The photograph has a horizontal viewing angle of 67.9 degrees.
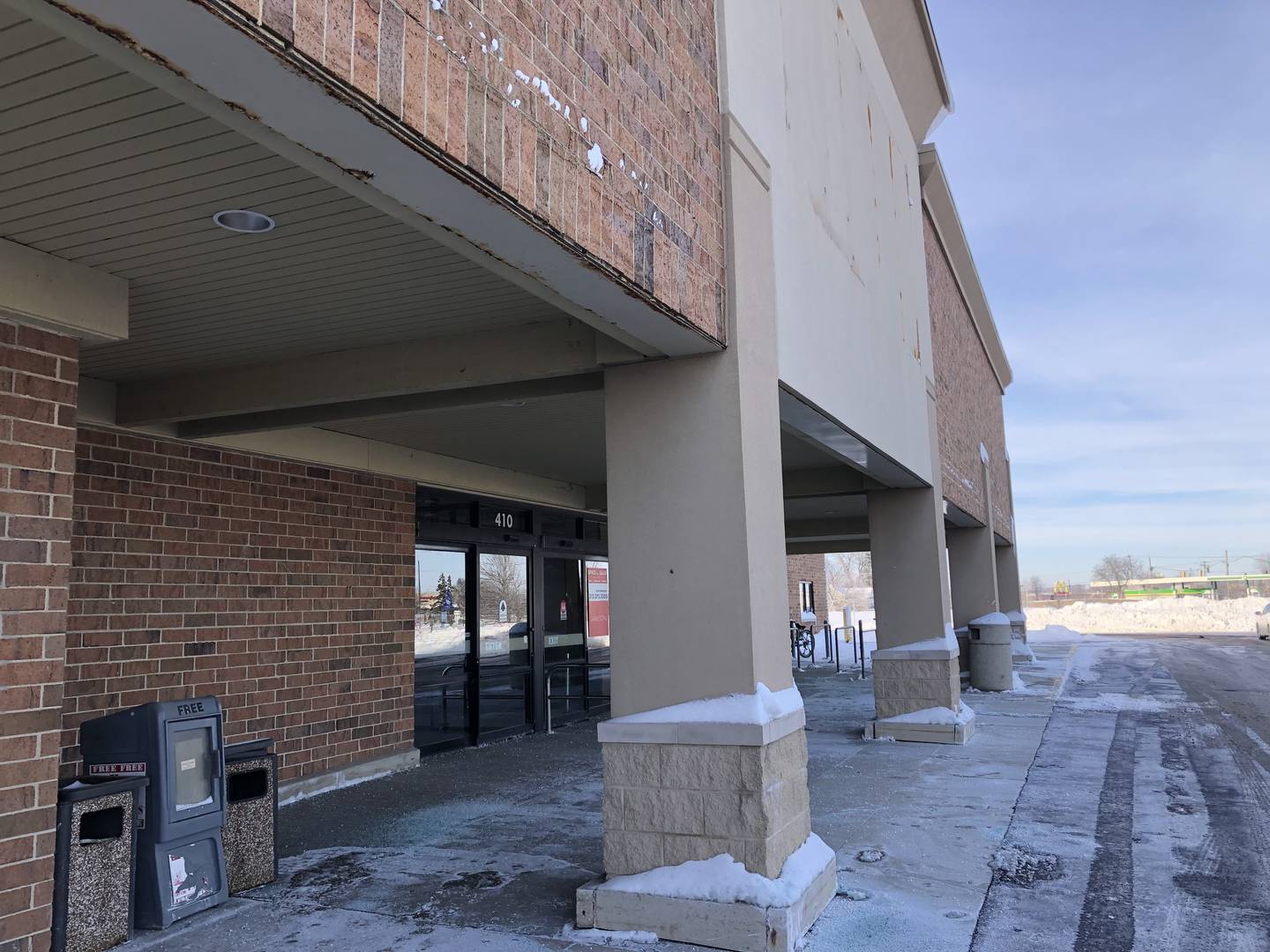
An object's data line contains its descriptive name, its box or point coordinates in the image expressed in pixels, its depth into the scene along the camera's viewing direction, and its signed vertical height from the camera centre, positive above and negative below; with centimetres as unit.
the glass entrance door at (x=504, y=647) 1120 -42
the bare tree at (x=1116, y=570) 13350 +318
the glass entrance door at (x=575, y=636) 1284 -36
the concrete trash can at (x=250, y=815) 560 -116
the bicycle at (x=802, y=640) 2648 -106
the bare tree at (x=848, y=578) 9100 +248
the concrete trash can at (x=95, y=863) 448 -115
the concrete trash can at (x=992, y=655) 1647 -101
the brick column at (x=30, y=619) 420 +5
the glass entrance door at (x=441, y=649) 1012 -37
